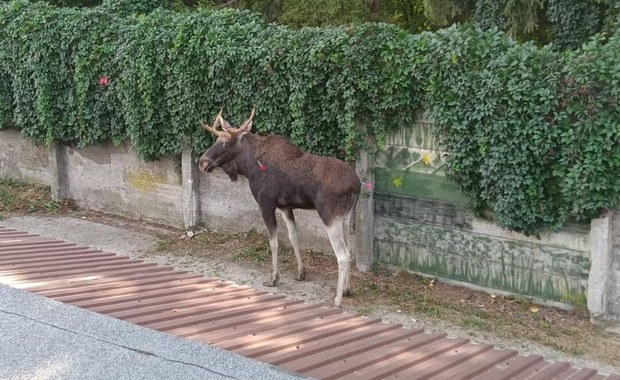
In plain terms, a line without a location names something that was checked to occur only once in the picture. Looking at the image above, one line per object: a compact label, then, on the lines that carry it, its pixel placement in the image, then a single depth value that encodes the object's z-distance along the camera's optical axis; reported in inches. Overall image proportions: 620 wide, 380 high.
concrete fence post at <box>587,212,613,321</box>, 325.1
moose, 359.6
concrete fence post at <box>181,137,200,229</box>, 494.0
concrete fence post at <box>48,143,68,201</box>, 583.8
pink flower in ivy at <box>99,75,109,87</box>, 520.1
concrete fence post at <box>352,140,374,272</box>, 405.4
